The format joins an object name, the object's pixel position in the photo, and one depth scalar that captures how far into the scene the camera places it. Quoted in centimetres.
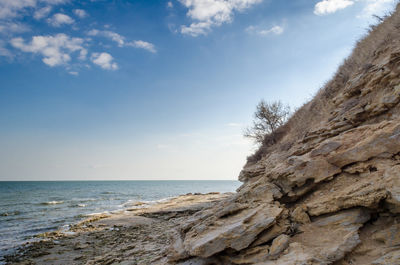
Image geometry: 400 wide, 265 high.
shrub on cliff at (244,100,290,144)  2602
